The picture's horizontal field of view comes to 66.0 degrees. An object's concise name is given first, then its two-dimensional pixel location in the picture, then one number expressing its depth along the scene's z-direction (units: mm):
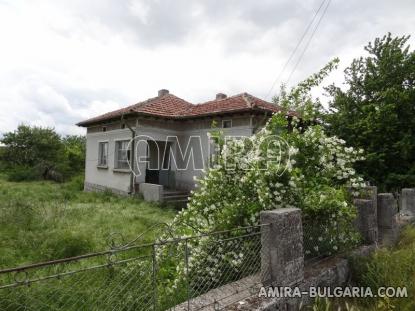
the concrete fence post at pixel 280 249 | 3381
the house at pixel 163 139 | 12867
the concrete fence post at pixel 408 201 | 8836
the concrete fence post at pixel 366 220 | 5430
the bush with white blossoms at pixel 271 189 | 4038
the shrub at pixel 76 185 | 17600
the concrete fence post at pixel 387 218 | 6168
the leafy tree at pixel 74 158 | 24830
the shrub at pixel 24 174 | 21328
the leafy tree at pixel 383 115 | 11078
